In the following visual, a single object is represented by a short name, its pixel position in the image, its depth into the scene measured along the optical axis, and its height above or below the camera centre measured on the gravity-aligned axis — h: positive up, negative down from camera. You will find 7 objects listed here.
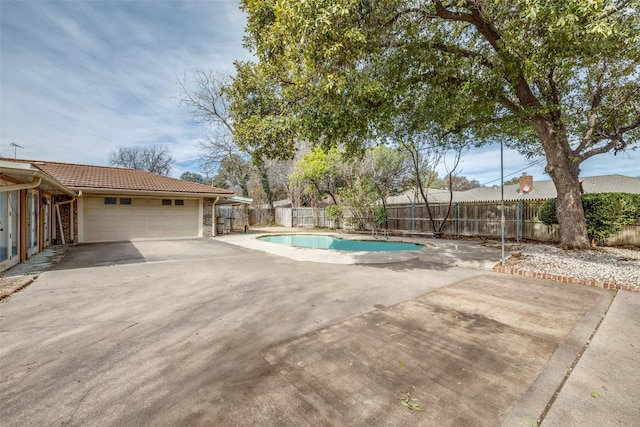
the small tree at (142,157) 32.00 +6.56
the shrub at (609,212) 8.72 -0.09
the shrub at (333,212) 17.41 +0.02
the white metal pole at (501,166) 7.06 +1.12
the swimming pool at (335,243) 11.56 -1.41
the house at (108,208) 8.42 +0.29
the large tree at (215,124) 19.33 +6.65
